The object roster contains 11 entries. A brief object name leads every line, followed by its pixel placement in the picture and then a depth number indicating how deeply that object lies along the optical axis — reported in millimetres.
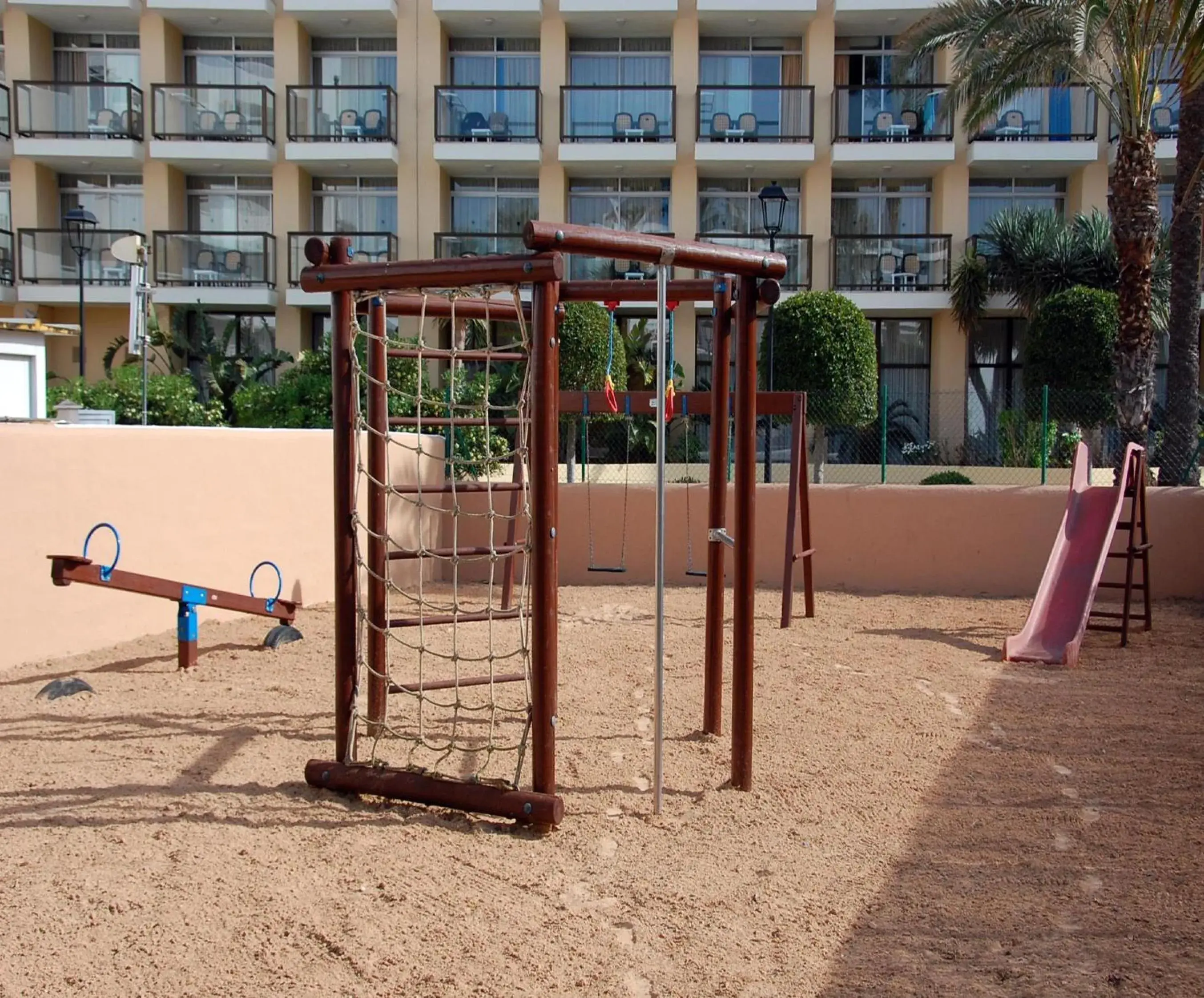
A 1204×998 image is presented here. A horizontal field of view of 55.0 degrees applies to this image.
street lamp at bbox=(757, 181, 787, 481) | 14484
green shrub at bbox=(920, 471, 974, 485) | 13703
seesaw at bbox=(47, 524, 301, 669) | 5727
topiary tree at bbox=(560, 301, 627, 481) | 17312
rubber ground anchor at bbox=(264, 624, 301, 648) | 7066
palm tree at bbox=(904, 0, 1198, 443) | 11492
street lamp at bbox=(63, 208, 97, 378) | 18594
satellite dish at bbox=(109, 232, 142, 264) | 10781
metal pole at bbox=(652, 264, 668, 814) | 3932
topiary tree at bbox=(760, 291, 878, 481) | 15586
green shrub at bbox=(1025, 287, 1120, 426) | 17125
